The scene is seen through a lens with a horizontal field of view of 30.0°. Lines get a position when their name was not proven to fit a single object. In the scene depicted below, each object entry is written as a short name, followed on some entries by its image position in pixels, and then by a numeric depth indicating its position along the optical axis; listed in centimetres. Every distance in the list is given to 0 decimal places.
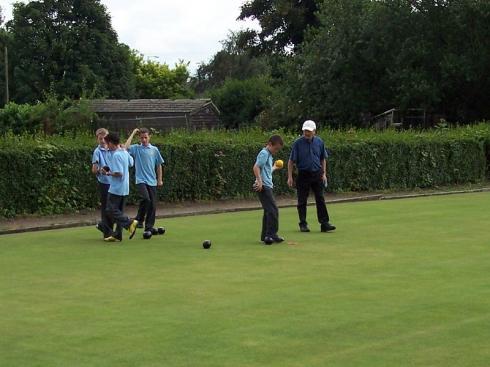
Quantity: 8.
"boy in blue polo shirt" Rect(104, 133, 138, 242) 1355
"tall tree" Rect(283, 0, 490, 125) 3669
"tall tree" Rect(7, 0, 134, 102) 6750
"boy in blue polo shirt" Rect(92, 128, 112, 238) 1381
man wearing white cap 1480
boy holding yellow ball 1311
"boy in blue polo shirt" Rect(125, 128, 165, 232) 1438
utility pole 6612
